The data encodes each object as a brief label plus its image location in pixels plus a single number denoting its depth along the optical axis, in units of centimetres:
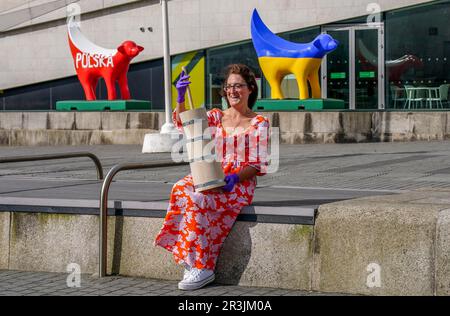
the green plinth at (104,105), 2231
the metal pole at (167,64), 1731
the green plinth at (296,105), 2025
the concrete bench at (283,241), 594
